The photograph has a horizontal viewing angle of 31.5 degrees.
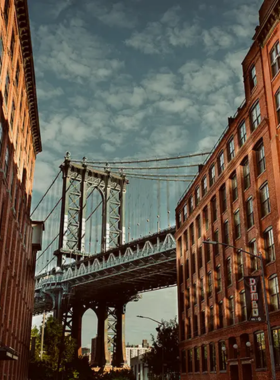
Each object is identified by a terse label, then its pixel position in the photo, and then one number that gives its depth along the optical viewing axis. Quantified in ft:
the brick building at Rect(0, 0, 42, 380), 116.16
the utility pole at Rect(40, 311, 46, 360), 248.73
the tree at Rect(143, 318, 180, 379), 197.67
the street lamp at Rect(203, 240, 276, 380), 77.22
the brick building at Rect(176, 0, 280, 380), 107.55
